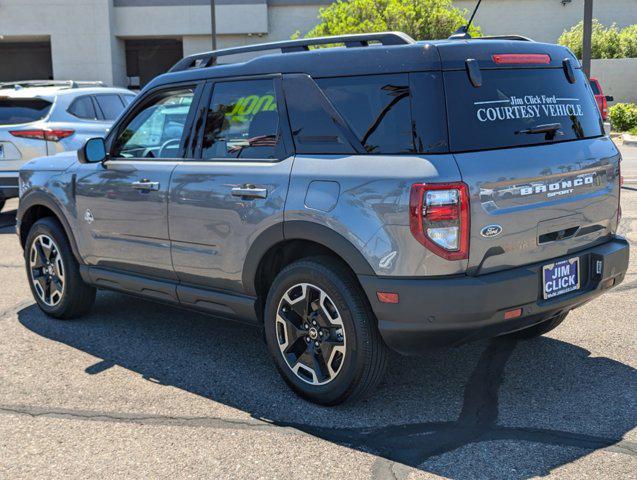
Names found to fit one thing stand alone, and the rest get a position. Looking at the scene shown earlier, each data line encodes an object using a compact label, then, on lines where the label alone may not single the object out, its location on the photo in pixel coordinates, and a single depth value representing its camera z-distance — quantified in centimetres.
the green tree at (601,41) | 4025
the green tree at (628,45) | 4044
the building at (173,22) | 4369
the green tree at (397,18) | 3388
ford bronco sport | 376
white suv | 1033
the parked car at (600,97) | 2103
